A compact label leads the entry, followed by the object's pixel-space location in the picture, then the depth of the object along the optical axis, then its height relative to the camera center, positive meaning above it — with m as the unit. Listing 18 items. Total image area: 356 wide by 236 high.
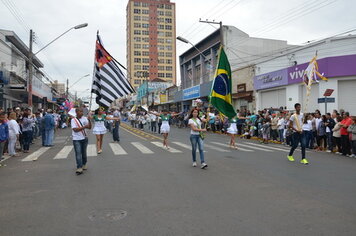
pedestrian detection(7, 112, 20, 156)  11.91 -0.49
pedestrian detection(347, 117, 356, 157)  12.11 -0.63
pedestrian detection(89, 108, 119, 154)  12.62 -0.29
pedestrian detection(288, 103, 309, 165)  10.16 -0.37
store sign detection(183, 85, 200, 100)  42.12 +3.66
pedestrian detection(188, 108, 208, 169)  9.26 -0.38
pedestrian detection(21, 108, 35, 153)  13.58 -0.42
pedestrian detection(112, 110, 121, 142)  17.16 -0.73
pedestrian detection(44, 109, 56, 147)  15.54 -0.39
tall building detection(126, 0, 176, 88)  132.60 +34.59
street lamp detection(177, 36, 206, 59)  27.53 +7.00
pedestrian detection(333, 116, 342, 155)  13.08 -0.70
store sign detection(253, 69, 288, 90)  25.04 +3.28
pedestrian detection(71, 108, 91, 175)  8.24 -0.48
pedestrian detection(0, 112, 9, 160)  10.24 -0.38
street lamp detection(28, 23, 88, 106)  22.36 +3.87
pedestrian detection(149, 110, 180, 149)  14.43 -0.22
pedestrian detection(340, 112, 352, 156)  12.75 -0.81
